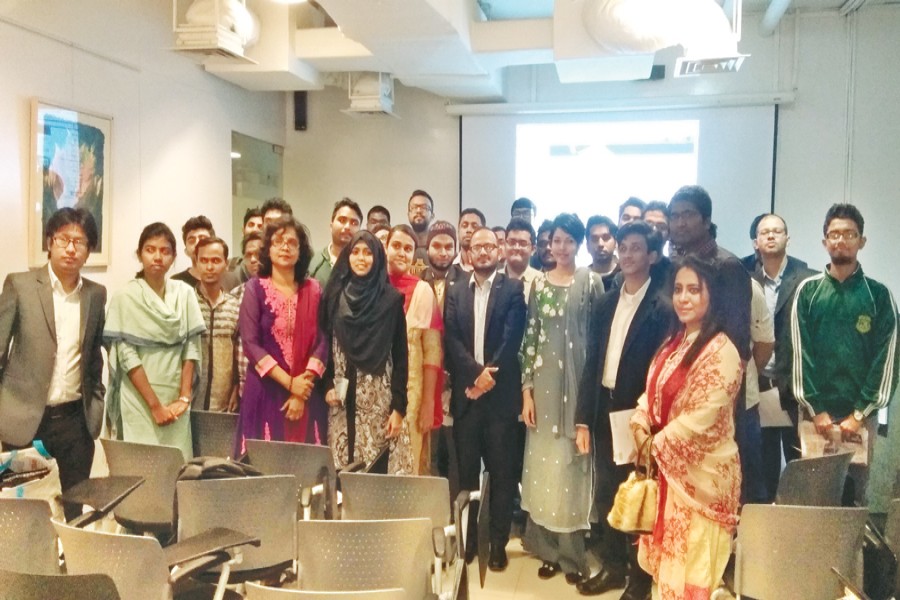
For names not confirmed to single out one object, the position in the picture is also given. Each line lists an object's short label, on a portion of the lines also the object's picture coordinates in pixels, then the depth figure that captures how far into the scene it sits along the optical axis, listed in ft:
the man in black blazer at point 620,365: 9.52
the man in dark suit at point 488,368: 10.80
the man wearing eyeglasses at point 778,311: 10.74
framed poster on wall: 12.88
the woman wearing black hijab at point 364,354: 9.83
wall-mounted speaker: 22.65
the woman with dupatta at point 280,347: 9.79
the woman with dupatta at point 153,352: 10.29
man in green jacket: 9.80
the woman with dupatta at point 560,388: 10.50
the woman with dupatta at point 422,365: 10.60
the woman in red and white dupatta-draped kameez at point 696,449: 7.48
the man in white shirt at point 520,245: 12.51
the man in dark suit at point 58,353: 9.43
